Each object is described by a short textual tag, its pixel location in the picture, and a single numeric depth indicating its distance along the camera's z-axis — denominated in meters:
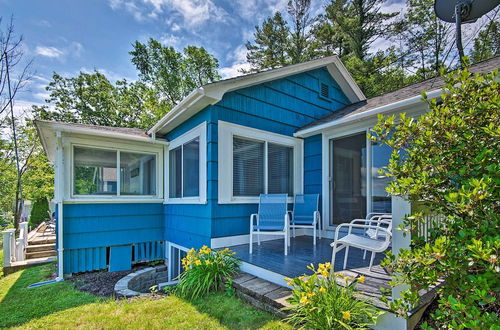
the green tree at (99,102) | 16.61
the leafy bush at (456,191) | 1.27
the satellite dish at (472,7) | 3.55
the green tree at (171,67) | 16.28
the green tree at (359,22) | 12.27
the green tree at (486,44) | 9.13
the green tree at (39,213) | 12.52
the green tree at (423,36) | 11.05
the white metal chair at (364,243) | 2.54
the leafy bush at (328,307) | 2.02
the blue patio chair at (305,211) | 4.73
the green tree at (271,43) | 14.12
